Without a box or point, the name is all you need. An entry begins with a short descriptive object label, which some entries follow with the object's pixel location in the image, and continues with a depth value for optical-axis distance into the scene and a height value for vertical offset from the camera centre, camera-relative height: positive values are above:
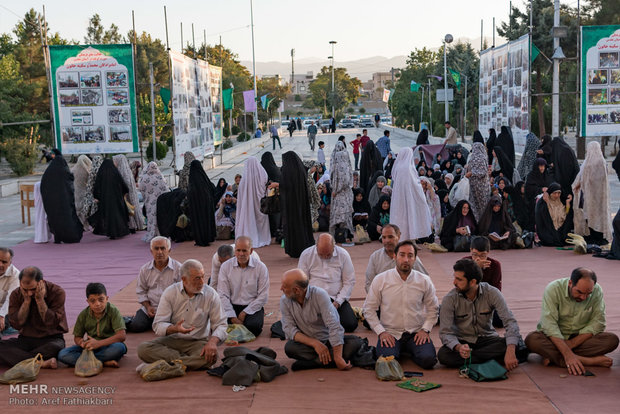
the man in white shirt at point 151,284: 6.91 -1.50
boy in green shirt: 5.78 -1.63
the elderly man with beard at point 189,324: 5.76 -1.60
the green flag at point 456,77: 29.05 +1.24
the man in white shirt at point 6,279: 6.36 -1.31
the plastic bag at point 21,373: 5.58 -1.83
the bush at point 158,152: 26.31 -1.15
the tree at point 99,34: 47.25 +5.45
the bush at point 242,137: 41.44 -1.13
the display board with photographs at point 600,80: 16.62 +0.57
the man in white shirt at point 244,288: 6.71 -1.54
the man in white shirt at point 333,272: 6.74 -1.42
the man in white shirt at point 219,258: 6.94 -1.29
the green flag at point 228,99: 27.00 +0.63
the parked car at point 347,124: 63.18 -0.90
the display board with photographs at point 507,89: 18.00 +0.52
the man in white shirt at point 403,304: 5.78 -1.48
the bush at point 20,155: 22.92 -0.96
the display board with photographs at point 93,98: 14.69 +0.45
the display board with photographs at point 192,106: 16.88 +0.29
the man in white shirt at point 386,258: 6.61 -1.28
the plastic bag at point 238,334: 6.43 -1.86
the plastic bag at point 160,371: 5.54 -1.84
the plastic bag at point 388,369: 5.43 -1.84
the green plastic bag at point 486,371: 5.35 -1.85
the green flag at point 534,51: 19.15 +1.44
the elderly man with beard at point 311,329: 5.64 -1.62
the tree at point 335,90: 80.56 +2.61
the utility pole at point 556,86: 18.23 +0.50
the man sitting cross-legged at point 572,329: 5.55 -1.64
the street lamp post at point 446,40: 31.73 +2.90
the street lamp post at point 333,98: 76.06 +1.53
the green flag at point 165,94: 21.77 +0.70
